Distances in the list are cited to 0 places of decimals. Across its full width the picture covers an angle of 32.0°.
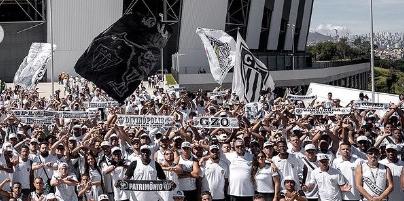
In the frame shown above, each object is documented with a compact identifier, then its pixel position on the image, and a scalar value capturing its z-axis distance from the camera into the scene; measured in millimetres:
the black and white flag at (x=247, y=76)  18031
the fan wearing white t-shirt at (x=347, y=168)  10648
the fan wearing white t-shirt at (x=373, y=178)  10173
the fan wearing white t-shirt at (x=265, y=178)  11102
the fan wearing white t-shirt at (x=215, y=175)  11289
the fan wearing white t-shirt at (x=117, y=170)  10898
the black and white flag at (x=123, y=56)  14164
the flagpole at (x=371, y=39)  26581
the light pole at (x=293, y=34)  71312
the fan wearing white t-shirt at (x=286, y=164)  11141
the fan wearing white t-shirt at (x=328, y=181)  10406
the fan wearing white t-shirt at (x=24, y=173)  12047
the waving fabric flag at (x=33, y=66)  24908
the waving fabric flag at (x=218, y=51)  23562
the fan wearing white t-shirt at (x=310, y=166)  10789
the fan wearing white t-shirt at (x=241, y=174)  11250
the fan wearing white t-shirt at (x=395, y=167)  10538
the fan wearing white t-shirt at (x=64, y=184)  10758
